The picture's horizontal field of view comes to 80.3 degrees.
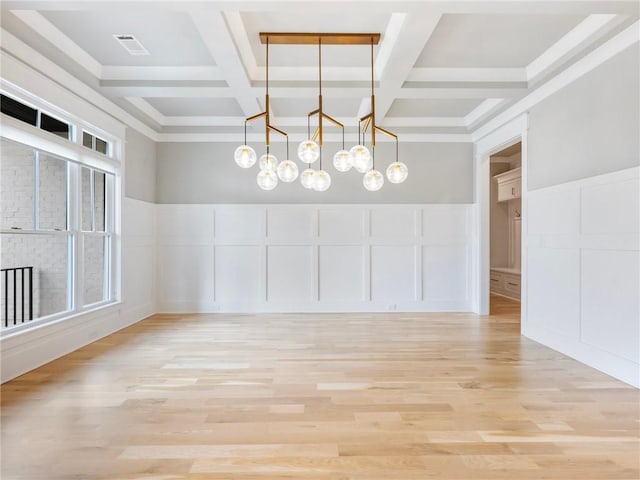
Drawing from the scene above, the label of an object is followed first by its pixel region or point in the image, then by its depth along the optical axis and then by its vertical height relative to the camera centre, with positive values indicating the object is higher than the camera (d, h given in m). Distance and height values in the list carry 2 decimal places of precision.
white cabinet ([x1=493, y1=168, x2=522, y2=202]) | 7.45 +1.10
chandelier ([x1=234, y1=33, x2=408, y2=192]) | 3.14 +0.67
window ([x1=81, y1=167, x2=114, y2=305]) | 4.54 +0.04
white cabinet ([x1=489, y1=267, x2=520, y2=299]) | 7.35 -0.89
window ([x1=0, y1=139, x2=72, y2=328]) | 4.28 -0.02
